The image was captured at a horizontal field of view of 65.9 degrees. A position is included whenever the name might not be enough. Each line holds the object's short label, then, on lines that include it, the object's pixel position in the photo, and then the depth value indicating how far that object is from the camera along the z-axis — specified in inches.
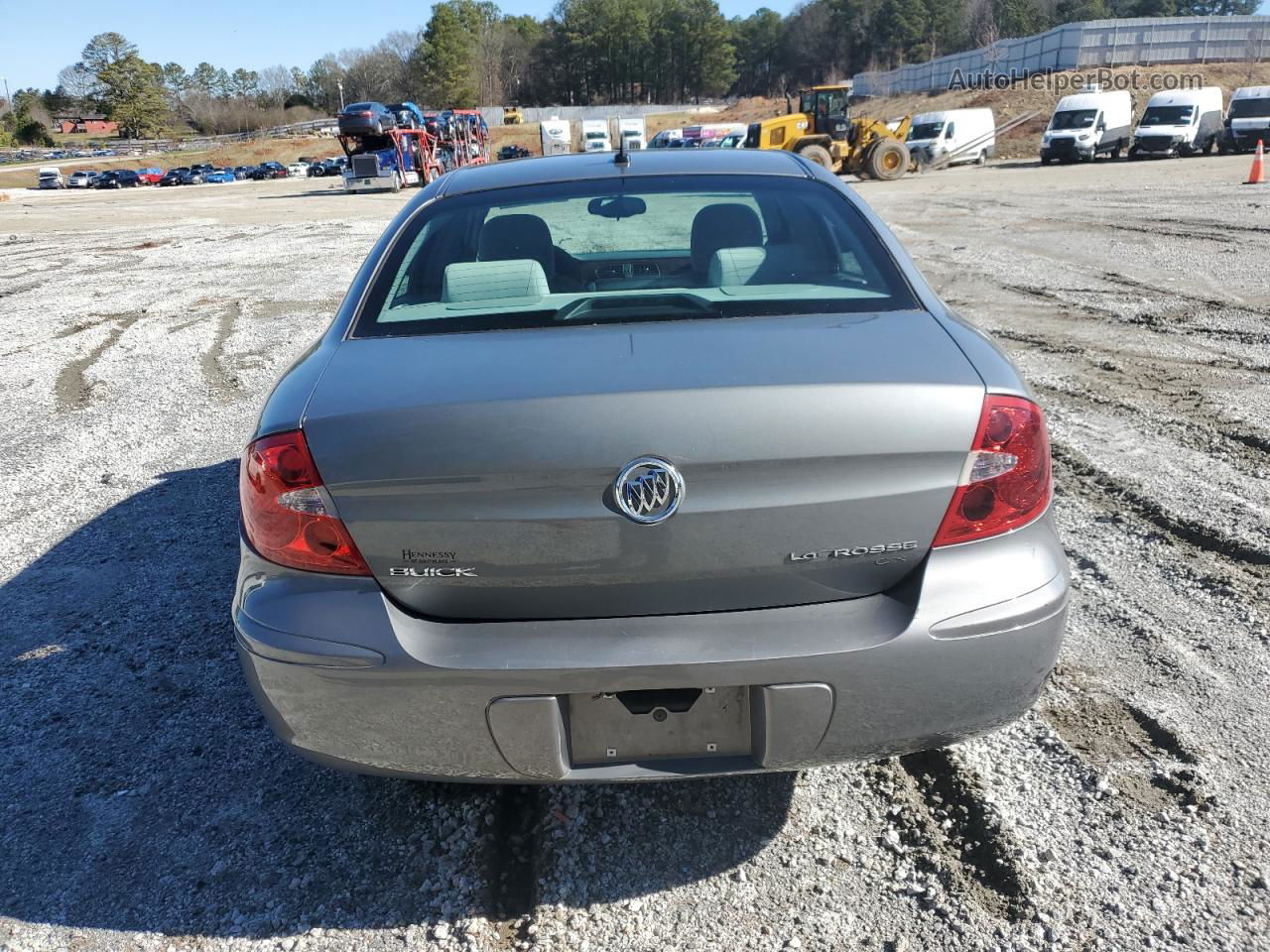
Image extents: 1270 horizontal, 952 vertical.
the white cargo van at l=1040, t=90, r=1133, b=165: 1279.5
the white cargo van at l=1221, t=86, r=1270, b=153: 1279.5
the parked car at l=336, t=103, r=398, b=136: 1437.0
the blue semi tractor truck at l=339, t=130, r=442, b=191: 1455.5
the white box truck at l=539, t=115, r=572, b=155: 2571.4
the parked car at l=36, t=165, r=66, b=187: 2488.9
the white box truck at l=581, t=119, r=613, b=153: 2400.3
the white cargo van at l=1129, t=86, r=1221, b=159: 1283.2
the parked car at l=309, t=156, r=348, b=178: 2368.4
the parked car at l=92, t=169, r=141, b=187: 2511.1
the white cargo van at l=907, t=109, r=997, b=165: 1397.6
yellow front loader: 1219.9
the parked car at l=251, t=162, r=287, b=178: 2524.6
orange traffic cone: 830.7
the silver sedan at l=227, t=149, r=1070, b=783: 77.3
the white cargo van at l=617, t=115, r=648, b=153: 2438.9
